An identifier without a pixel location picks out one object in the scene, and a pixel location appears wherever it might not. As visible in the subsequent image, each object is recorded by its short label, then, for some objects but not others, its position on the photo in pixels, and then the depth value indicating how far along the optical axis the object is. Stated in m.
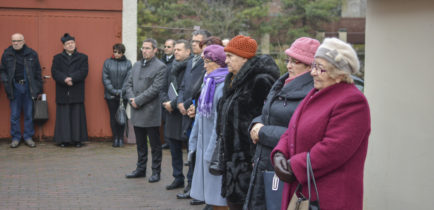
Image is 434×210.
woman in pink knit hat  4.44
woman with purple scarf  6.26
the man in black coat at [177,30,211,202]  7.71
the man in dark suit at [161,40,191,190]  8.25
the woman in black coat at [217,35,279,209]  5.46
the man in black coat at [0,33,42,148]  11.92
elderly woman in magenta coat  3.57
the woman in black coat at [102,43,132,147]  12.35
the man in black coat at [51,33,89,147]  12.14
